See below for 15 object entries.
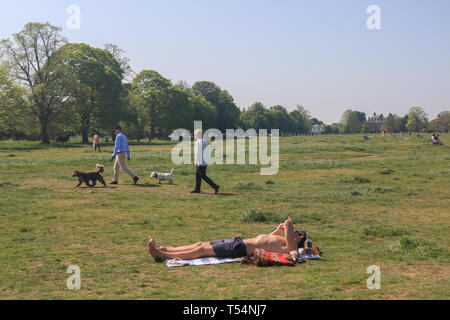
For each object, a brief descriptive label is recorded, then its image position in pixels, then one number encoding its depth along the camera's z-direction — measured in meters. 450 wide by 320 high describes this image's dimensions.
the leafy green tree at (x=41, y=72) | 60.72
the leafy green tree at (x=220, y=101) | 129.62
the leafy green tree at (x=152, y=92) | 89.88
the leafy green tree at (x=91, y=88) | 67.25
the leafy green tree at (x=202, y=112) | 101.38
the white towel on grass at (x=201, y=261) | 8.05
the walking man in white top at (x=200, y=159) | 17.04
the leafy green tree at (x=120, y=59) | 91.88
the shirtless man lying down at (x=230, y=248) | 8.30
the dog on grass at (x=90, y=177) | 19.27
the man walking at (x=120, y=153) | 19.94
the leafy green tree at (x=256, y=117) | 166.00
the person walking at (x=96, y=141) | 45.53
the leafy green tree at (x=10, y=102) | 56.88
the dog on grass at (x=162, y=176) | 21.19
